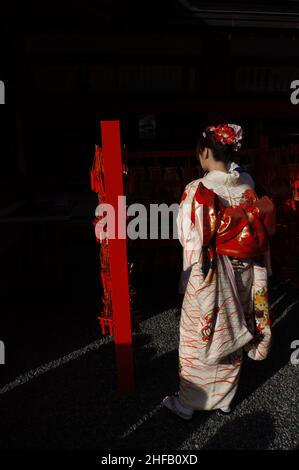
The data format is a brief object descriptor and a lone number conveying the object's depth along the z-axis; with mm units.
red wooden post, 1858
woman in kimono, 1763
